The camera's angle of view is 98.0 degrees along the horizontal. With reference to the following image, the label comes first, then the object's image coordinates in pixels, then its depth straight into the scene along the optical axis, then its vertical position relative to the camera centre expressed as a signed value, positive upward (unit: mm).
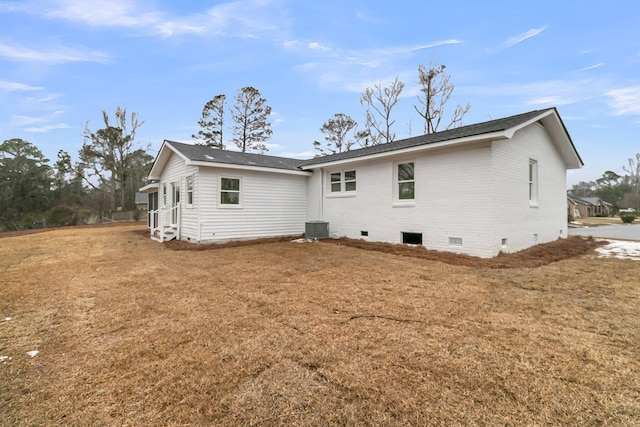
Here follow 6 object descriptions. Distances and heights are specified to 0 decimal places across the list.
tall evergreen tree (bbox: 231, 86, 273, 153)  27094 +9272
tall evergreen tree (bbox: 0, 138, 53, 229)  28469 +3440
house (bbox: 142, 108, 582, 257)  7609 +803
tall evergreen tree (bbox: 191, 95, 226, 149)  27562 +8975
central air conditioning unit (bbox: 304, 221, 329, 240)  11391 -720
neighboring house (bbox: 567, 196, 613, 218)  41653 +921
